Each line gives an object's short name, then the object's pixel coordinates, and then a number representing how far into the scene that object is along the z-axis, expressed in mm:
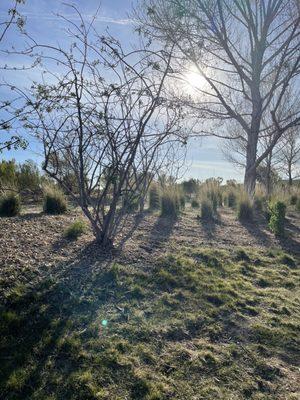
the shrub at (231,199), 10547
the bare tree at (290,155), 19005
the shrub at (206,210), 7984
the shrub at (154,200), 9203
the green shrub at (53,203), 6656
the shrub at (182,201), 9152
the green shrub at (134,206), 8070
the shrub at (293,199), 11830
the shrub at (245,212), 8297
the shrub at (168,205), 7874
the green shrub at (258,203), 9966
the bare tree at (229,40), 11008
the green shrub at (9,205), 6047
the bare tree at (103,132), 4312
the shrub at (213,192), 9234
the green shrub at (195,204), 10301
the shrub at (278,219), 6953
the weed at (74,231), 4938
